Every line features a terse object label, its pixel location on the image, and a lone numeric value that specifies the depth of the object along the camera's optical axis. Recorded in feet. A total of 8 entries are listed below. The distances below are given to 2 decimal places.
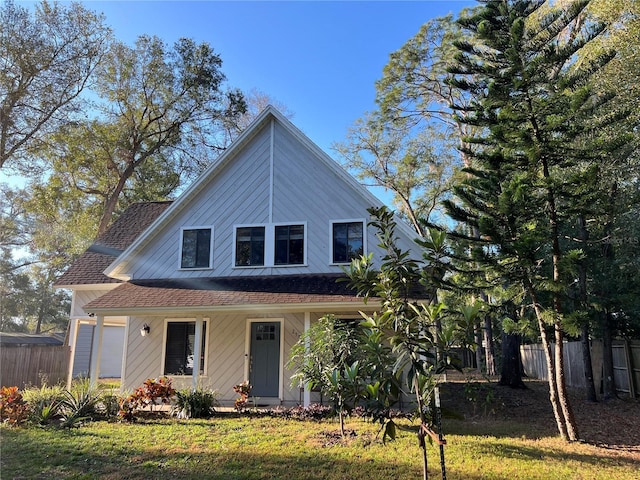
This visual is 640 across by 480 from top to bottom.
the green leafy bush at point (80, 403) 28.78
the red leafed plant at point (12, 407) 27.45
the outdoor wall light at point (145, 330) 38.91
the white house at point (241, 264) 36.22
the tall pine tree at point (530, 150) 24.20
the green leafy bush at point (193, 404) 30.55
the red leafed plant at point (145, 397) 29.55
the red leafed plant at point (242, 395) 32.04
